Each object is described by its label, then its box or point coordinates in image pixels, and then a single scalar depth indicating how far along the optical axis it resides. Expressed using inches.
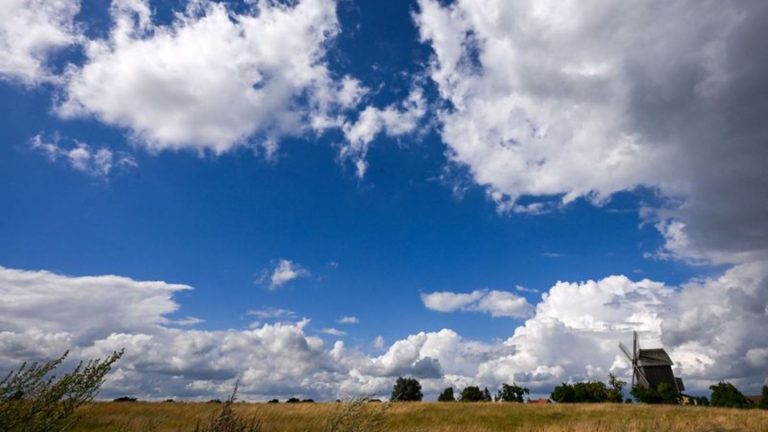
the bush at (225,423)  274.7
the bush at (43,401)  186.1
